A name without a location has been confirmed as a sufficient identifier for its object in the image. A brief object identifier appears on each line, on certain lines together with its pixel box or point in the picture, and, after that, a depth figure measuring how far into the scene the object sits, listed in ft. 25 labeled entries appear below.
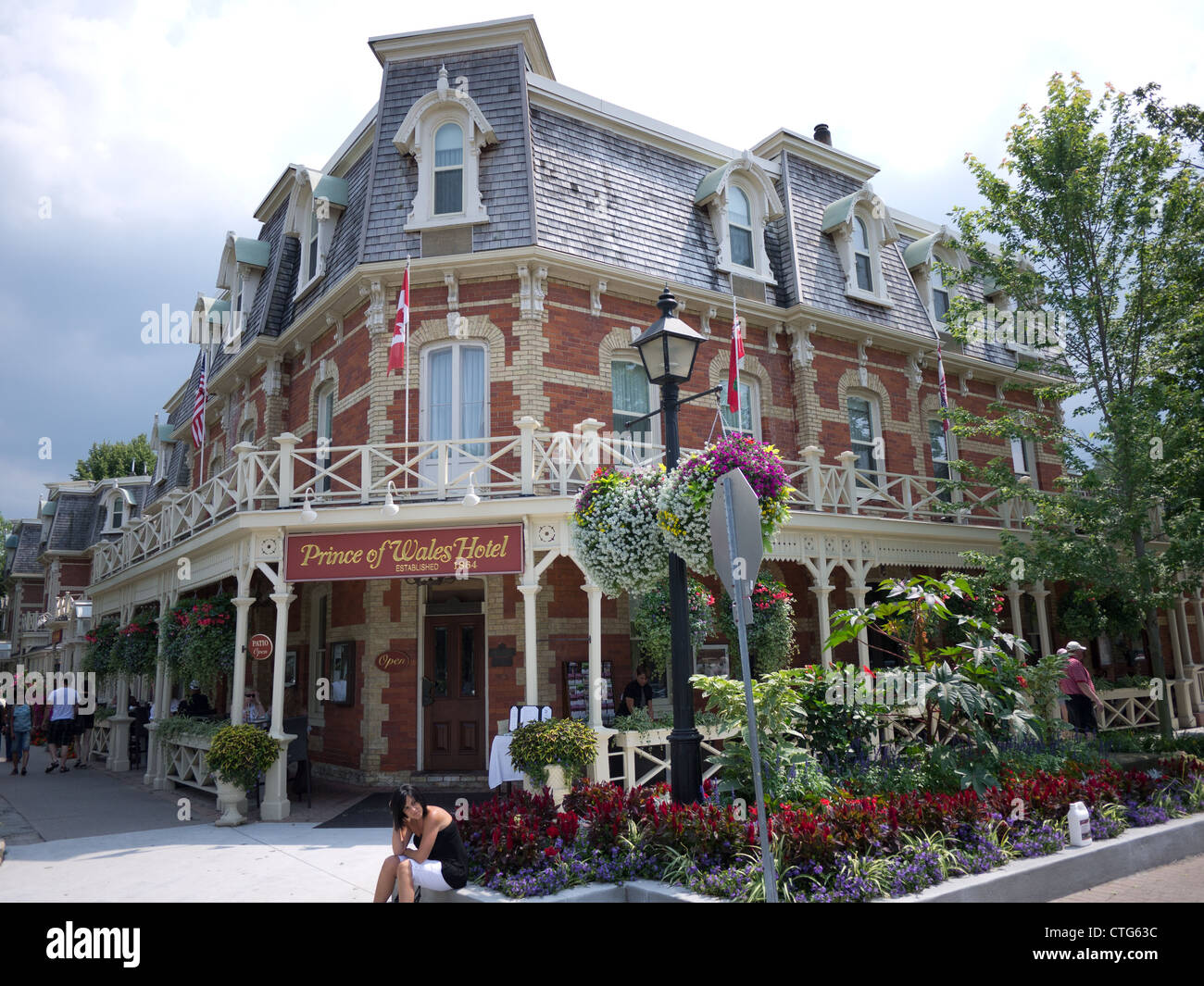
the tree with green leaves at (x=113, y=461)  145.38
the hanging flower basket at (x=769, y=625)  36.73
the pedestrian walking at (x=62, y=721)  58.49
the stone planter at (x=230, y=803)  34.60
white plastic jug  22.35
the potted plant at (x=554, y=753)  32.71
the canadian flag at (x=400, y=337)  41.04
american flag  51.52
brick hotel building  38.91
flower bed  18.70
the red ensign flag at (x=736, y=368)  45.96
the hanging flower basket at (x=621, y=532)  22.02
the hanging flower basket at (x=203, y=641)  42.47
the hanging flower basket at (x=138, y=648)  52.26
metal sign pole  14.97
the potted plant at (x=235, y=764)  34.58
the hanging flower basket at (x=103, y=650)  58.23
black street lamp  21.02
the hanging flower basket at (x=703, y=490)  20.58
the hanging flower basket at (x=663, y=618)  35.53
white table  34.40
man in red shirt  42.19
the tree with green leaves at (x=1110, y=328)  39.34
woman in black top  19.15
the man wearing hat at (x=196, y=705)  48.73
